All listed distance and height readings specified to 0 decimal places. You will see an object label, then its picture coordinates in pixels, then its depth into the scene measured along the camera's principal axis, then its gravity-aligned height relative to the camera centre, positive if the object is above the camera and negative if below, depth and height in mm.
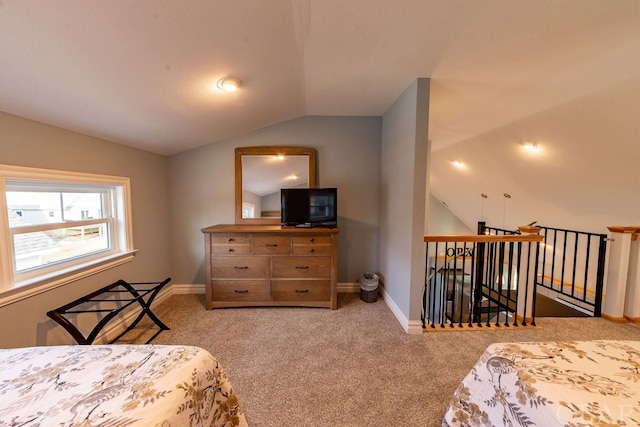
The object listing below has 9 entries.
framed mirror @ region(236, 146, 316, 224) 3180 +309
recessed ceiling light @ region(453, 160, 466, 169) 4590 +710
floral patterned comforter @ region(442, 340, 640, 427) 801 -687
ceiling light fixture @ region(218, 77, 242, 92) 1921 +947
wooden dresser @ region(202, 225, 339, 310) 2717 -750
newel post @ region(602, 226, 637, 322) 2527 -753
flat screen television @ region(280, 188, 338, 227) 2961 -79
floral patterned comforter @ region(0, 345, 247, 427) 738 -655
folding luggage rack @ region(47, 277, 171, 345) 1689 -868
